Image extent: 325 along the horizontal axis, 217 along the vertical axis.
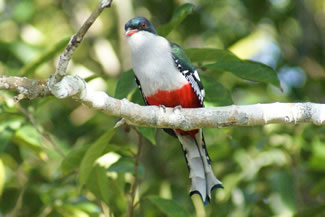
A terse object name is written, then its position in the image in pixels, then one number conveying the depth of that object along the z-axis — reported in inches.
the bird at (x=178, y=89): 338.0
